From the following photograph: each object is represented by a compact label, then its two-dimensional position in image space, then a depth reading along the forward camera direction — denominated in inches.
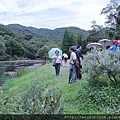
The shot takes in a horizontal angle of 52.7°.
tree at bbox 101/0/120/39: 830.6
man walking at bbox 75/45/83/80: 185.8
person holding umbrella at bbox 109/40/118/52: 174.0
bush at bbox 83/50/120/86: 126.6
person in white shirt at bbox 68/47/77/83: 179.1
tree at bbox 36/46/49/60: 1124.5
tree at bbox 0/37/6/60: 1281.9
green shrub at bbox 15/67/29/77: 400.0
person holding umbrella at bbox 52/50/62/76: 232.3
